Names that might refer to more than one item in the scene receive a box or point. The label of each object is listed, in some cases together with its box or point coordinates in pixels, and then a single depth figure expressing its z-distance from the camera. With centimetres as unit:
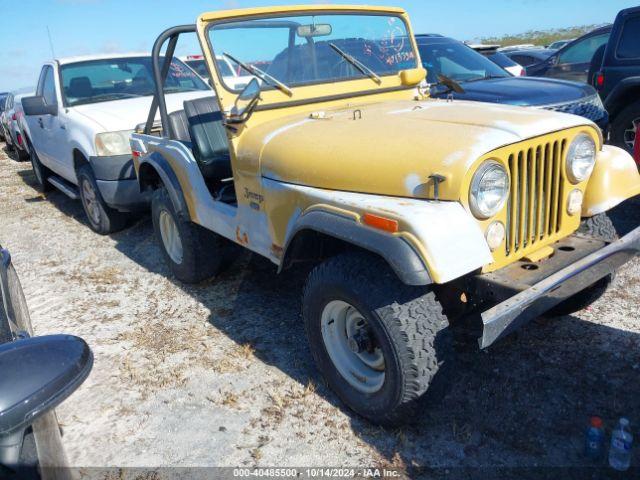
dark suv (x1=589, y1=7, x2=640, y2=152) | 607
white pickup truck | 536
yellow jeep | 224
